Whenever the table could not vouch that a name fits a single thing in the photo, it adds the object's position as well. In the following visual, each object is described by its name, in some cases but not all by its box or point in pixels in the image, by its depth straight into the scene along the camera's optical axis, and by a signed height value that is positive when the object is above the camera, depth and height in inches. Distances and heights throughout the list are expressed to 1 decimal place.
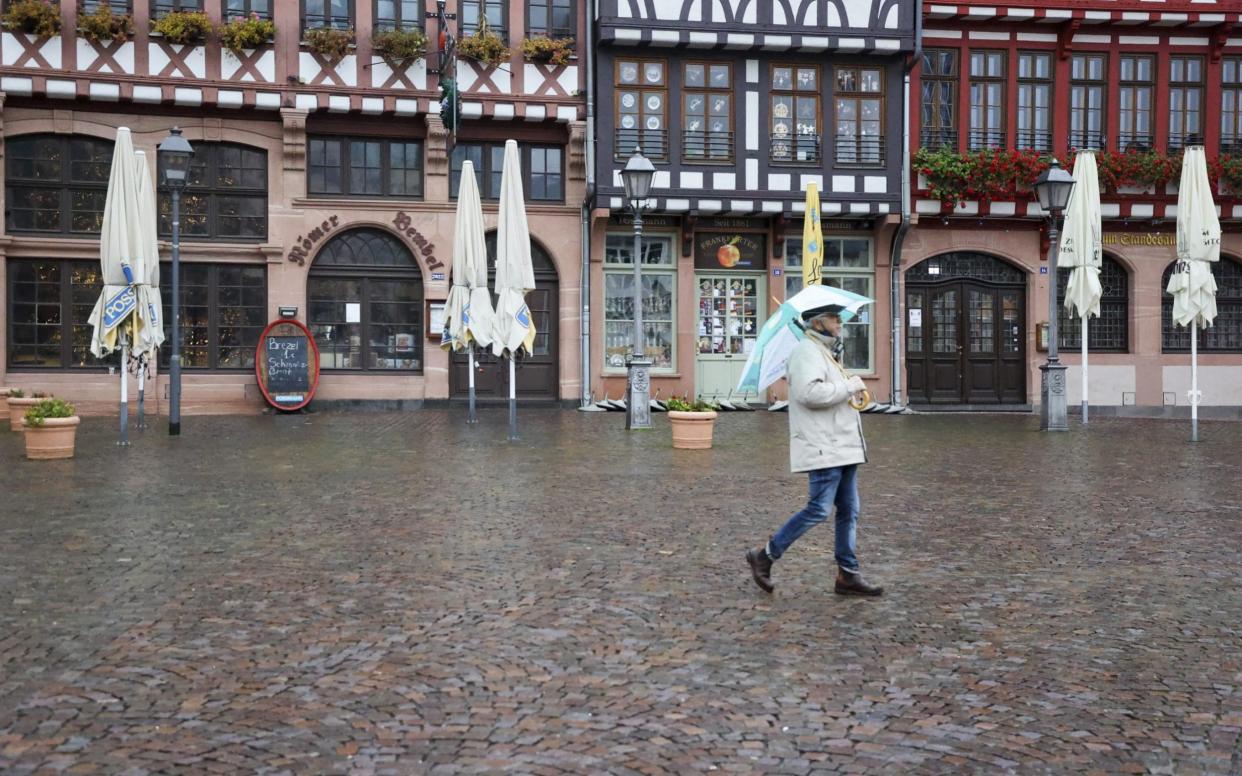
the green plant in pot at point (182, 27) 887.1 +229.2
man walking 258.5 -19.4
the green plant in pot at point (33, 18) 864.9 +229.9
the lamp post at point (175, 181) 676.1 +92.6
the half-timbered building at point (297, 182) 900.6 +127.0
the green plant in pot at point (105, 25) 874.1 +227.6
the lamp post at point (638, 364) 736.3 -7.7
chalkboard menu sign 910.4 -9.3
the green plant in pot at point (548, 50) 949.2 +226.7
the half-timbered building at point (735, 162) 959.6 +145.7
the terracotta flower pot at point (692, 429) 603.2 -37.6
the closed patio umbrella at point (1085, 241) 790.5 +67.6
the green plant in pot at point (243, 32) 899.4 +227.7
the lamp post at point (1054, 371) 754.2 -13.2
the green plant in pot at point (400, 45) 919.7 +223.4
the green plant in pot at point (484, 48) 936.3 +224.9
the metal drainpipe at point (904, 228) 977.5 +96.2
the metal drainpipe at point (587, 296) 979.3 +42.6
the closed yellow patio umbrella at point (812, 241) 863.7 +75.3
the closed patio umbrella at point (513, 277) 689.6 +40.5
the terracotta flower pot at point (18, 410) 687.7 -31.1
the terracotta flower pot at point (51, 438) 531.2 -36.0
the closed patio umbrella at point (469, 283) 737.6 +40.7
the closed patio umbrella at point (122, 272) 632.4 +40.5
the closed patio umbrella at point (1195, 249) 698.8 +55.2
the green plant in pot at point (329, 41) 913.0 +224.9
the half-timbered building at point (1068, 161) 1010.7 +127.8
